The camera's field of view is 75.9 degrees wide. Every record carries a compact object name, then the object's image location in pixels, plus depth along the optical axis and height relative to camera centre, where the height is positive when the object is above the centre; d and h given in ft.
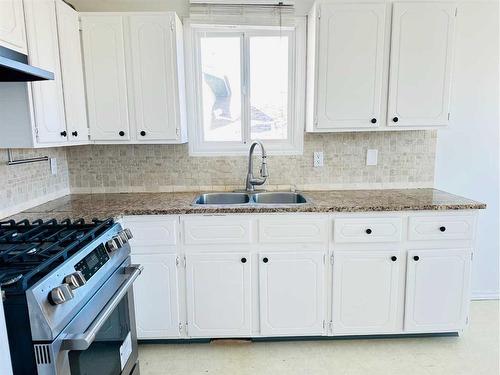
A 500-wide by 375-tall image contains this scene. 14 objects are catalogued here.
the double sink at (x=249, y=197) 8.07 -1.31
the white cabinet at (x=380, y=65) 6.97 +1.76
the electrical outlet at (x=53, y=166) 7.63 -0.43
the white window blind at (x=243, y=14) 7.79 +3.20
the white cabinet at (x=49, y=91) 5.44 +1.03
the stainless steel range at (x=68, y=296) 3.27 -1.75
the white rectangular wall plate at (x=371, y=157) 8.43 -0.32
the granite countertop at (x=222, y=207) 6.42 -1.23
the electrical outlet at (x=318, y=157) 8.46 -0.31
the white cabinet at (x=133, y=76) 7.04 +1.58
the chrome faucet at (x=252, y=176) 7.81 -0.69
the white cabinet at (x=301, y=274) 6.55 -2.66
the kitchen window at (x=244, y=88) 8.18 +1.51
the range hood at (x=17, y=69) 3.46 +1.05
